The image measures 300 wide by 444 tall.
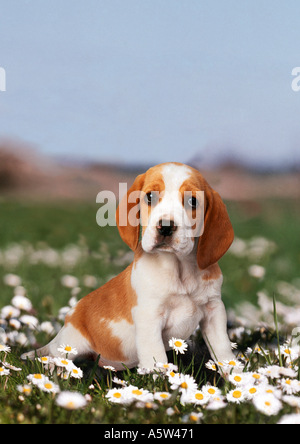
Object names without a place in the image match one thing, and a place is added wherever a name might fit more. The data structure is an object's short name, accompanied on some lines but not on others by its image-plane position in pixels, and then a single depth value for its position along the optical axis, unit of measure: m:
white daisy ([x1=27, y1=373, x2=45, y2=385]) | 2.43
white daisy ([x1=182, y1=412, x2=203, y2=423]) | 2.25
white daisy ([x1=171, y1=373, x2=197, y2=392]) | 2.42
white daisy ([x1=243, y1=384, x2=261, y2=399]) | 2.44
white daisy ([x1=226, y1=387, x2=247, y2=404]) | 2.39
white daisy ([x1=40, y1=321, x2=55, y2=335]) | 4.10
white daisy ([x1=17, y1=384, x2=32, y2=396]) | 2.49
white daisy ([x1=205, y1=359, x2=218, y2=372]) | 2.76
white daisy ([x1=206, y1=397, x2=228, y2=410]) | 2.28
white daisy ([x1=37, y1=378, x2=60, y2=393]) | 2.39
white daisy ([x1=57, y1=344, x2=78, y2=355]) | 2.87
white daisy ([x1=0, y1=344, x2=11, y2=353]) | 3.06
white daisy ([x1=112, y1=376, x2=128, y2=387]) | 2.69
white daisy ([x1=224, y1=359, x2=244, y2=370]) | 2.77
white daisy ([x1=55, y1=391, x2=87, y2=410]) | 2.19
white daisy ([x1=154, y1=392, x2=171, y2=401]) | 2.34
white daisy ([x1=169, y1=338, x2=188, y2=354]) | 2.73
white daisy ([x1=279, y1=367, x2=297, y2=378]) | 2.67
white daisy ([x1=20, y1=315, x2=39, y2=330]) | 4.08
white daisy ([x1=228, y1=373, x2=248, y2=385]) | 2.58
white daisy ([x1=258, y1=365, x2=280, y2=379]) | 2.66
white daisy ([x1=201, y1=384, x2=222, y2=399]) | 2.44
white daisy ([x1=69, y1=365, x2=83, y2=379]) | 2.64
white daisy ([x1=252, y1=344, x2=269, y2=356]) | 3.13
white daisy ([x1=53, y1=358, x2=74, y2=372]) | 2.63
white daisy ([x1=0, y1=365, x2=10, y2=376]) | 2.72
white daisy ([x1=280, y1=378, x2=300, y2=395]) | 2.56
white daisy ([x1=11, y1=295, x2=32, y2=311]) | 4.35
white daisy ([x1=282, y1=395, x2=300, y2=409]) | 2.39
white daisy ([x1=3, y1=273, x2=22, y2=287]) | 5.02
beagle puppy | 2.62
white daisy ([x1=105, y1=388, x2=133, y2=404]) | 2.32
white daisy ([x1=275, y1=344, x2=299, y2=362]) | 3.19
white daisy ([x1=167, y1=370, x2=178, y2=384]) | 2.46
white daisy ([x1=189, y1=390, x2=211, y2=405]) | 2.36
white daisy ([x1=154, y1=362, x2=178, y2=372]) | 2.57
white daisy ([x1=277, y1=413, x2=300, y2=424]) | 2.20
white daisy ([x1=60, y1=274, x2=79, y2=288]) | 4.93
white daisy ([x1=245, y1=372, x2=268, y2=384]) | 2.59
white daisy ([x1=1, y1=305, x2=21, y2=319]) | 4.22
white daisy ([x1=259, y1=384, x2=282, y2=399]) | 2.42
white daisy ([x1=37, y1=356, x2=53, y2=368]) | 2.80
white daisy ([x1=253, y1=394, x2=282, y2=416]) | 2.23
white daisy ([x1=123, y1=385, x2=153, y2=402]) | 2.30
